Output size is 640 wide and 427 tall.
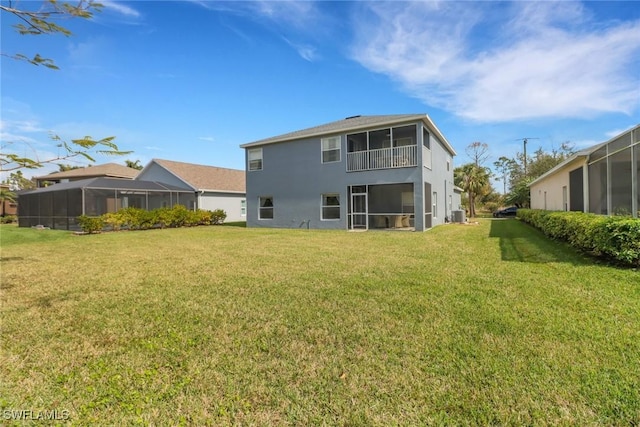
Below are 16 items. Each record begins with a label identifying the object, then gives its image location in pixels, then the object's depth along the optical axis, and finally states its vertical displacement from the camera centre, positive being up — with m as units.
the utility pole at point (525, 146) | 43.58 +8.85
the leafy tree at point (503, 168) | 49.41 +6.53
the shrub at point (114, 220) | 17.19 -0.24
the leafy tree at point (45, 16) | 3.85 +2.52
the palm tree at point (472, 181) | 32.56 +3.07
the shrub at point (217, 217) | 23.08 -0.23
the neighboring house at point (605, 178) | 8.46 +1.03
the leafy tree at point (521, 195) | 34.34 +1.49
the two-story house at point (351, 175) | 15.62 +2.04
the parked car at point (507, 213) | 34.03 -0.45
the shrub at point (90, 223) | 16.17 -0.38
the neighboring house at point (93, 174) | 29.48 +4.08
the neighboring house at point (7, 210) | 29.15 +0.72
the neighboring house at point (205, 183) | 24.95 +2.65
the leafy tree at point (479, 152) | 40.97 +7.56
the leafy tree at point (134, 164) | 49.17 +8.34
